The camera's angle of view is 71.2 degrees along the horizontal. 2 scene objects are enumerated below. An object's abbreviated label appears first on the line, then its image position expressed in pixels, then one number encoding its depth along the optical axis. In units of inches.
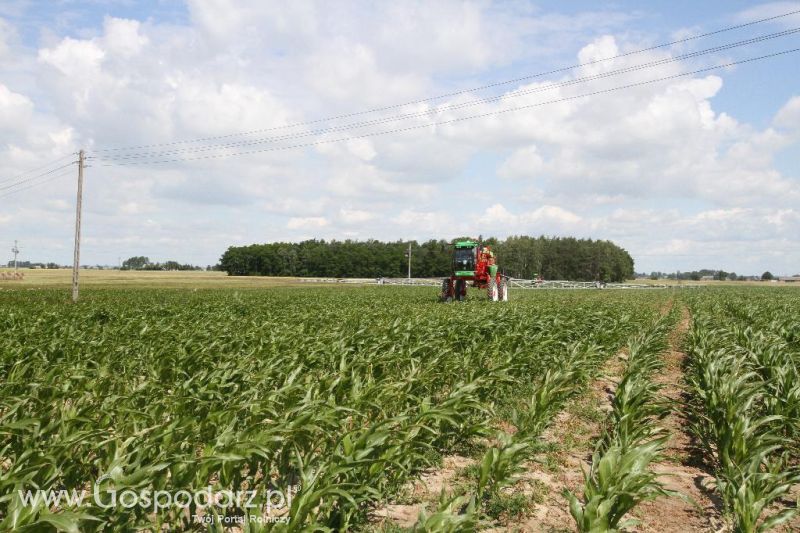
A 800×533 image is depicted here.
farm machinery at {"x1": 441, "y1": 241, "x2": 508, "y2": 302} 1106.7
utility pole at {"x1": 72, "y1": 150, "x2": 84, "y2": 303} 1135.0
